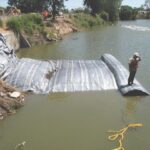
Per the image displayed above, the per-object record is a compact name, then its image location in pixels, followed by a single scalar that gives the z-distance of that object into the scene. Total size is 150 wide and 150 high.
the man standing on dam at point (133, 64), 7.58
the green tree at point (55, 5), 23.93
